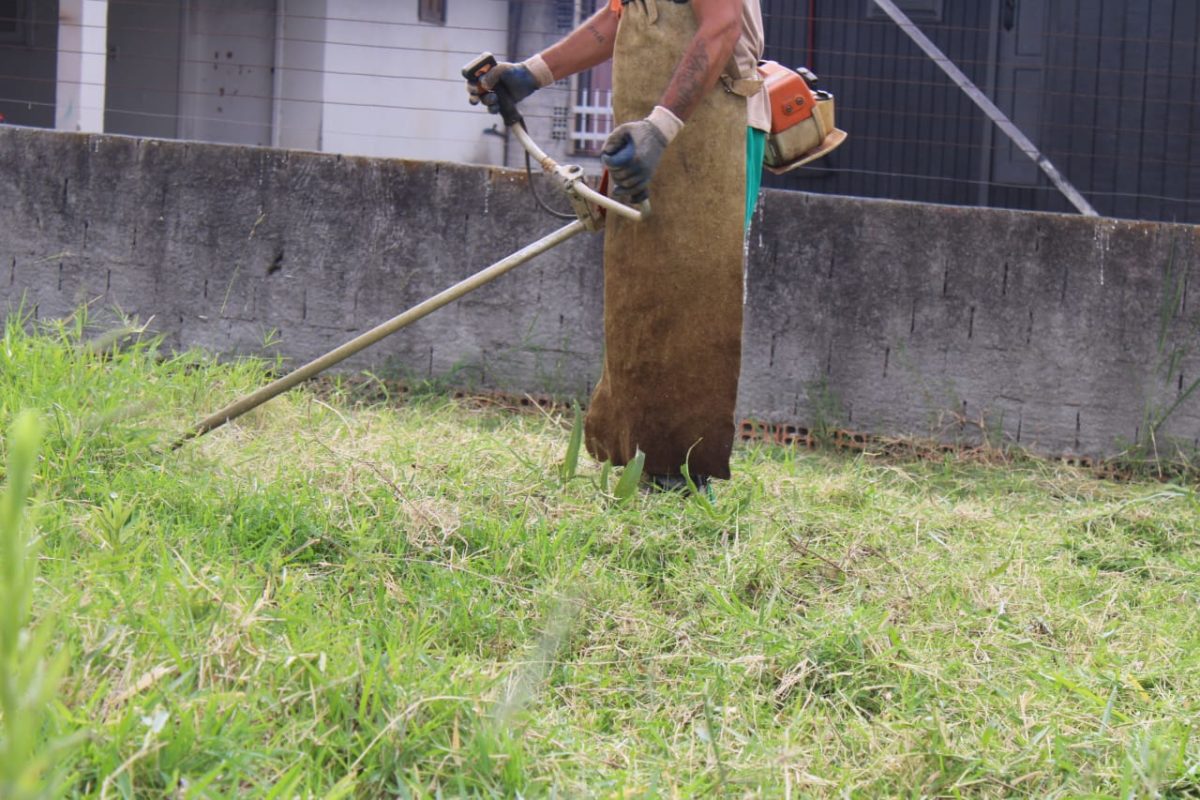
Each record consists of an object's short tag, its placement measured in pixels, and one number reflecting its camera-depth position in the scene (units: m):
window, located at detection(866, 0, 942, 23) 8.37
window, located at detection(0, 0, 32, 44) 11.75
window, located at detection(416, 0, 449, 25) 12.92
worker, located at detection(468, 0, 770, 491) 3.32
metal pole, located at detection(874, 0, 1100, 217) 6.27
